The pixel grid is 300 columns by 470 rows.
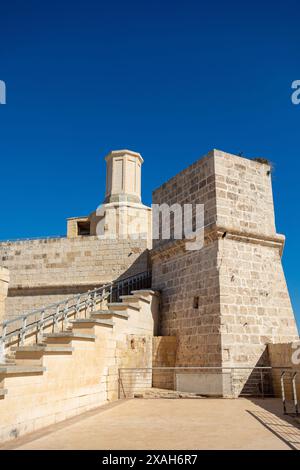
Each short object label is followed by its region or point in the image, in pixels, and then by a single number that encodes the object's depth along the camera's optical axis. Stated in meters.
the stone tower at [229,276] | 9.47
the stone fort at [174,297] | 7.36
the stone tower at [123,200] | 20.48
